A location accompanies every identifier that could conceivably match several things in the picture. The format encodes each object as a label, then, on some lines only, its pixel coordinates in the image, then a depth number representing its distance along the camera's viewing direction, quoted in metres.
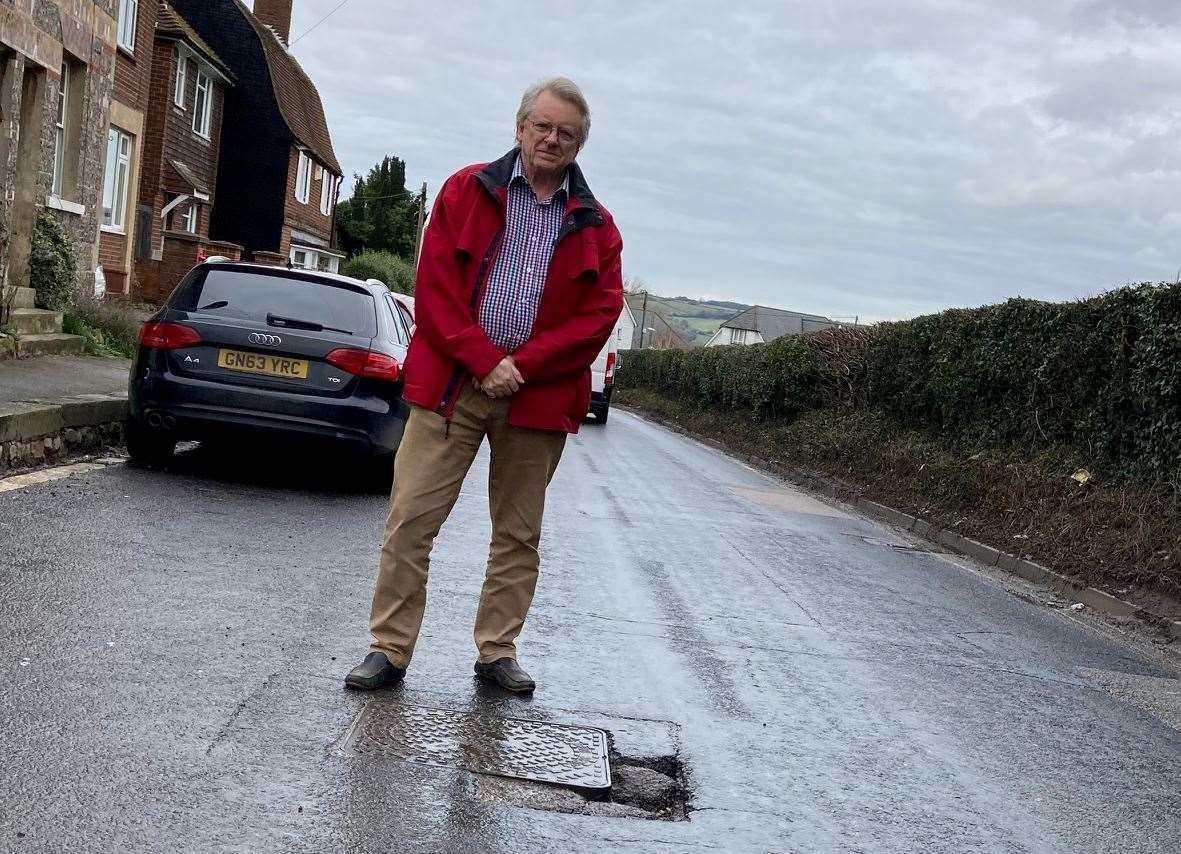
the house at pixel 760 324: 124.69
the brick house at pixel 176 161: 28.48
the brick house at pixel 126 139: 23.52
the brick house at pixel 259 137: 38.34
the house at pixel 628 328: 156.02
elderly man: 4.64
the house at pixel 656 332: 156.50
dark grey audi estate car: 8.92
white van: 28.47
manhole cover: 3.93
